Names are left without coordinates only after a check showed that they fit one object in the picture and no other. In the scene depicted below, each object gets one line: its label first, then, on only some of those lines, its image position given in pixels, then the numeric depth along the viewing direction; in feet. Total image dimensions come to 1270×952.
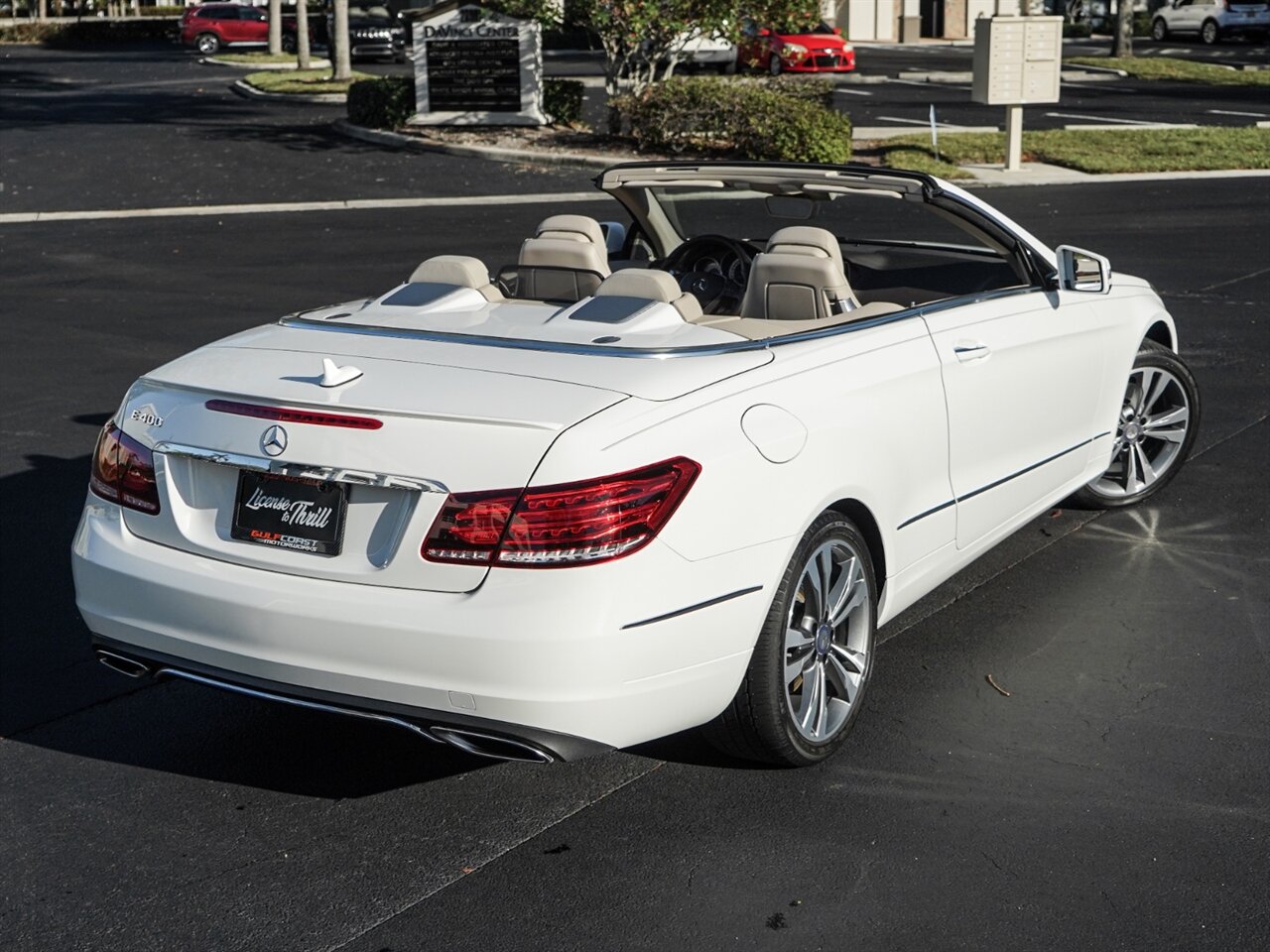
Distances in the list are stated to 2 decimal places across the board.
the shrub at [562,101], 83.82
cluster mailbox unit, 69.46
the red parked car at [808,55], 124.16
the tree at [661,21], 75.51
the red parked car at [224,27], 169.07
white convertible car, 12.48
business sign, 82.94
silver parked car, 160.35
